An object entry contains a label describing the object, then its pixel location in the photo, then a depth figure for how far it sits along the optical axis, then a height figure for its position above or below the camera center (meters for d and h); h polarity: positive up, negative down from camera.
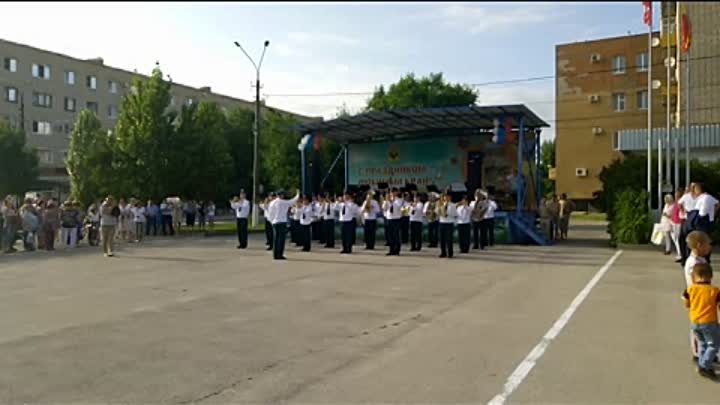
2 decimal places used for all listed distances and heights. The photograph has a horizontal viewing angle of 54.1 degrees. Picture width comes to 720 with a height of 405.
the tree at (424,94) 54.30 +9.24
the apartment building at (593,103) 55.28 +8.84
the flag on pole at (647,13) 23.80 +6.78
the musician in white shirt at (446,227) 19.27 -0.41
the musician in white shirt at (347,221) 20.83 -0.28
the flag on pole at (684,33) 21.95 +5.70
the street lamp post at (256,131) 36.48 +4.20
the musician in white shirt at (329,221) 23.09 -0.31
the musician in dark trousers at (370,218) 21.98 -0.20
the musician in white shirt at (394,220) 20.08 -0.23
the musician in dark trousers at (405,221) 21.48 -0.28
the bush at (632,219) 21.89 -0.20
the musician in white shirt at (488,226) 22.70 -0.46
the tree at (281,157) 55.61 +4.40
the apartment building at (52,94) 56.41 +10.11
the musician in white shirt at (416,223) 21.08 -0.33
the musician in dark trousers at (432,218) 21.36 -0.18
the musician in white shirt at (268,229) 20.33 -0.56
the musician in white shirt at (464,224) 20.31 -0.34
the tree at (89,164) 32.88 +2.34
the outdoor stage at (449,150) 26.02 +2.77
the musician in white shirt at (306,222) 21.83 -0.33
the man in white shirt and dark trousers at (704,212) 15.25 +0.02
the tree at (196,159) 32.72 +2.50
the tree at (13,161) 46.56 +3.31
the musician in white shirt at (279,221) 18.56 -0.26
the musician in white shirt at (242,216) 21.94 -0.15
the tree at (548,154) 88.88 +7.70
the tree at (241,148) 66.06 +5.99
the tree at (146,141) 32.12 +3.23
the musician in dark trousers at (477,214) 22.25 -0.06
